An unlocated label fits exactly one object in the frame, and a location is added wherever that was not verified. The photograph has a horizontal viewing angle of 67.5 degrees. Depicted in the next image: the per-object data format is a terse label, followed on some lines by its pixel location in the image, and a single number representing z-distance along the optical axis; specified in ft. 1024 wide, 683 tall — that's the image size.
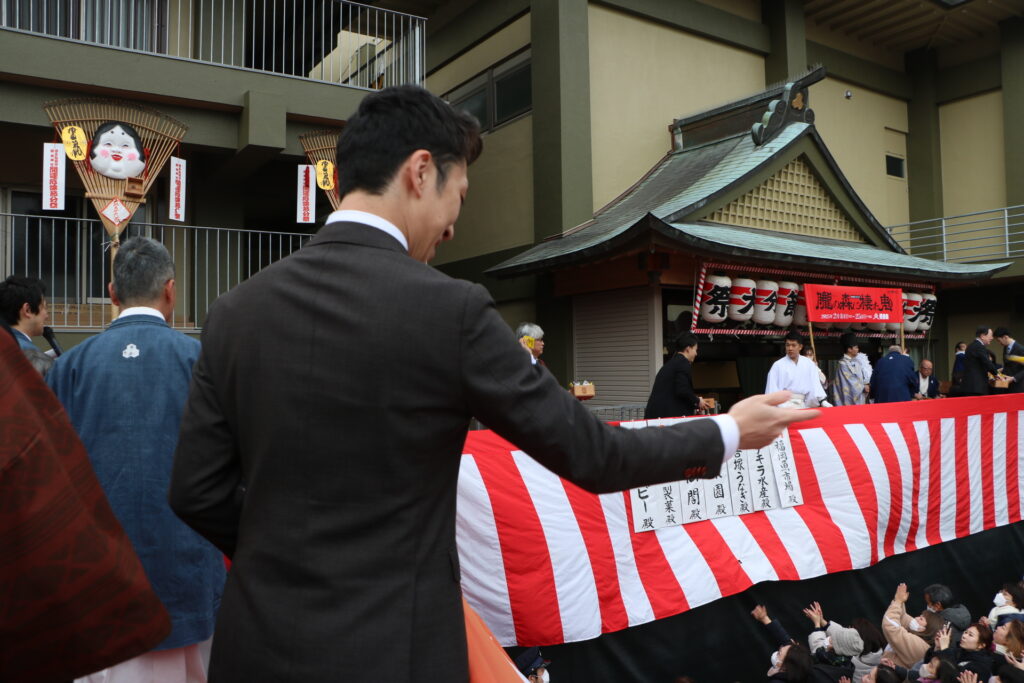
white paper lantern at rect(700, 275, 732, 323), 34.14
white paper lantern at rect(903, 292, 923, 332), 43.04
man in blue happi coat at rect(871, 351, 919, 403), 35.53
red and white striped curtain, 12.38
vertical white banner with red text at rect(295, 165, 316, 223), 31.96
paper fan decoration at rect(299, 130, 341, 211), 31.86
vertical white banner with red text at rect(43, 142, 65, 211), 26.40
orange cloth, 5.16
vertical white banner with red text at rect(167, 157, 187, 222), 29.14
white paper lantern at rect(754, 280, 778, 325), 35.73
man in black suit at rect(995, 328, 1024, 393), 37.65
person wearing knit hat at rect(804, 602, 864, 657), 15.38
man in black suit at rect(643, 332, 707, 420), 24.98
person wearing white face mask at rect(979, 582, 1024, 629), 17.28
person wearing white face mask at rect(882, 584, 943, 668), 15.78
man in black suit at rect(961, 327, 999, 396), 37.96
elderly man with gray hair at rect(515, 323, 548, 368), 24.81
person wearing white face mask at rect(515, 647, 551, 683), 12.15
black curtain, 13.25
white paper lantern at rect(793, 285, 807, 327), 37.76
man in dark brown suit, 4.50
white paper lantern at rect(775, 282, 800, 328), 36.70
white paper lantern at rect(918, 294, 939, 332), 43.80
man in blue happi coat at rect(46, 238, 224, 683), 8.57
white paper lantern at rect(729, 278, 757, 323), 35.06
